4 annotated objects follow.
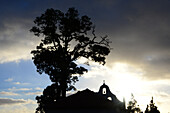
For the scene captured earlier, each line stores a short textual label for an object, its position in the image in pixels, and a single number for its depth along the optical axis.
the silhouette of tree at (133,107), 73.70
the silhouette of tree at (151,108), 60.78
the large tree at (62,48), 30.19
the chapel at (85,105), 24.92
